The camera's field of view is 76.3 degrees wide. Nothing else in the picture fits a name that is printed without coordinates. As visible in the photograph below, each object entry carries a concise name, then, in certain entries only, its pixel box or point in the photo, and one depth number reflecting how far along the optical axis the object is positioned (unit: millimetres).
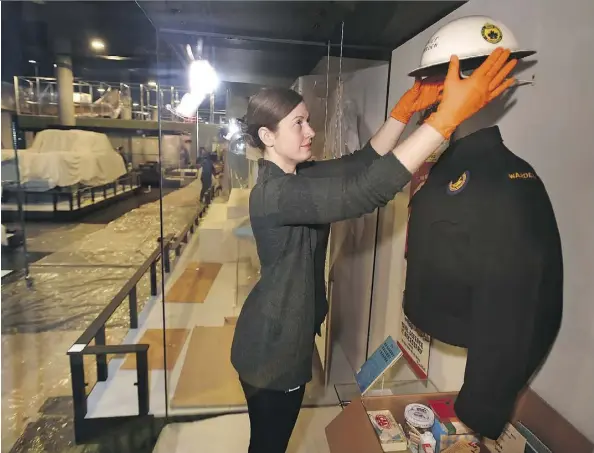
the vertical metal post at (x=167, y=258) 2276
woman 791
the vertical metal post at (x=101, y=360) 1657
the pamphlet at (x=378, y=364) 1082
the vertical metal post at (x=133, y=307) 2133
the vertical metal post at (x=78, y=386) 1472
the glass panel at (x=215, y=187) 1547
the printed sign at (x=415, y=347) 1313
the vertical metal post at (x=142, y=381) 1578
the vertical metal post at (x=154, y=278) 2445
